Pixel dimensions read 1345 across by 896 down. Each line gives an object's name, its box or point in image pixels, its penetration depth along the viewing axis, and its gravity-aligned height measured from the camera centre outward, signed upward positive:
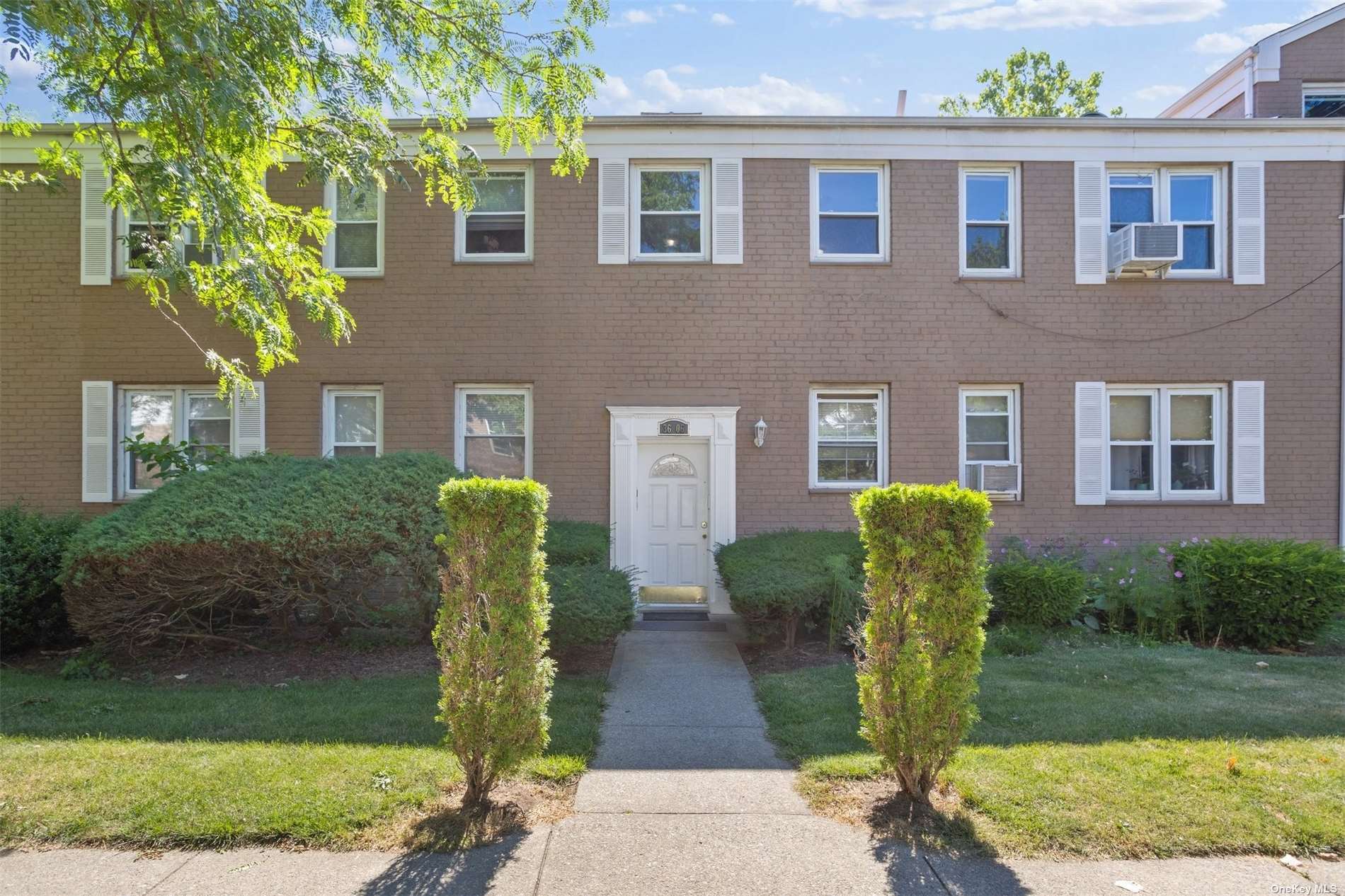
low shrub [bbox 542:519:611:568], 8.60 -1.03
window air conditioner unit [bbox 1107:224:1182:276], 9.94 +2.58
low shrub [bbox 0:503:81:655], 7.98 -1.36
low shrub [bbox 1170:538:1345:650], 8.34 -1.43
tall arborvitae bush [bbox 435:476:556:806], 4.39 -0.99
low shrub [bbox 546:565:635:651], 7.21 -1.43
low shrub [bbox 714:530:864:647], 7.98 -1.28
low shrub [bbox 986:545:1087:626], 8.69 -1.51
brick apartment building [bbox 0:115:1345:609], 10.18 +1.45
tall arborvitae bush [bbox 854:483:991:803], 4.41 -0.94
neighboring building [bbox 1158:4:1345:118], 11.48 +5.51
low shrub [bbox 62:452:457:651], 7.11 -0.91
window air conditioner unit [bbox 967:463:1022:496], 10.17 -0.32
